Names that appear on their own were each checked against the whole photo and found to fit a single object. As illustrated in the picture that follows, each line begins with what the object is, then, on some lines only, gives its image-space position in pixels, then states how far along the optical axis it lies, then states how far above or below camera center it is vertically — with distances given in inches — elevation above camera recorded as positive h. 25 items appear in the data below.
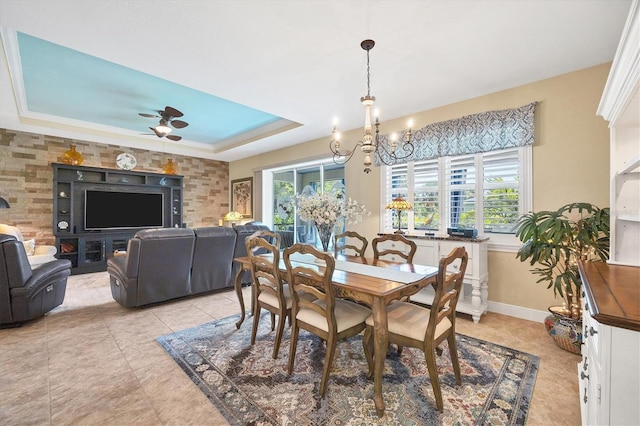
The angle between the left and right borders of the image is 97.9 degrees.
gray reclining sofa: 129.9 -26.7
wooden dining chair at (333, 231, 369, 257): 115.0 -14.3
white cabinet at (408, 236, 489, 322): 120.5 -24.0
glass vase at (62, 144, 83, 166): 208.7 +40.7
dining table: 67.1 -19.3
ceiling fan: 151.6 +52.0
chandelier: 86.4 +25.8
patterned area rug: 65.7 -47.7
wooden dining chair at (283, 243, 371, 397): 71.6 -29.2
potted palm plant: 90.7 -11.4
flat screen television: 222.7 +1.1
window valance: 120.2 +37.9
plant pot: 91.4 -39.8
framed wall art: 280.8 +16.3
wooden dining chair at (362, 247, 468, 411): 66.0 -29.0
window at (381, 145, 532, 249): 126.0 +11.0
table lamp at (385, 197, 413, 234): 142.2 +3.9
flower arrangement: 98.6 +0.8
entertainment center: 211.5 +2.1
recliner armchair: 108.4 -30.4
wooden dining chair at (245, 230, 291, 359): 86.3 -26.5
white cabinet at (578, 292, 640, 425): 37.0 -22.3
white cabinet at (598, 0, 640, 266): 68.1 +11.0
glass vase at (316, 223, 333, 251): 100.8 -7.5
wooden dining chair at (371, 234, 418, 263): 106.3 -13.5
